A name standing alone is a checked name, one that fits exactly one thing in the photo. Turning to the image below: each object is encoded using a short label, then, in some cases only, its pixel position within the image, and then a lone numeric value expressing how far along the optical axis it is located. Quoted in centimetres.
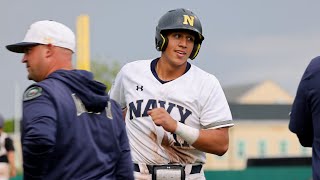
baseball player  1552
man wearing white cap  1120
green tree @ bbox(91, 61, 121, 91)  14377
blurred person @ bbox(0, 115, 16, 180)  3550
